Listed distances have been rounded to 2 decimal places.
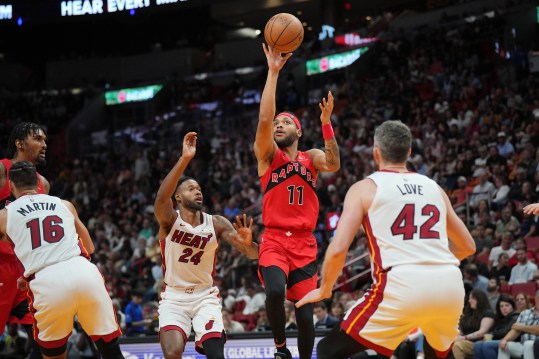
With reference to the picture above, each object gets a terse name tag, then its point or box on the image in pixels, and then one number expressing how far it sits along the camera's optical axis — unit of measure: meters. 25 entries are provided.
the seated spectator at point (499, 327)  10.47
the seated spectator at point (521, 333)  10.17
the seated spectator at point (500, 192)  14.71
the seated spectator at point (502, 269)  12.78
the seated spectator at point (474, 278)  12.48
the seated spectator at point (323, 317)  12.18
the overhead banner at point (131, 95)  33.38
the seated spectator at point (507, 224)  13.62
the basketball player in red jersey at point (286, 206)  7.11
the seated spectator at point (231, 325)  13.69
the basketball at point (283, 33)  7.54
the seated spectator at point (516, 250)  12.66
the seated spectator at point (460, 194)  15.22
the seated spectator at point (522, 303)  11.08
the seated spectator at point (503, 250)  13.16
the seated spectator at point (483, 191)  15.12
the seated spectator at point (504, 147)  16.14
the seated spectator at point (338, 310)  12.93
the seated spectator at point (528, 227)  13.45
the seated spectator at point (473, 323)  10.85
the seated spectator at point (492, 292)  11.92
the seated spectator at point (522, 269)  12.41
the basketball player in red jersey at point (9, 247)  7.43
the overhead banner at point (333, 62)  27.78
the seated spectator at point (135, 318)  14.84
